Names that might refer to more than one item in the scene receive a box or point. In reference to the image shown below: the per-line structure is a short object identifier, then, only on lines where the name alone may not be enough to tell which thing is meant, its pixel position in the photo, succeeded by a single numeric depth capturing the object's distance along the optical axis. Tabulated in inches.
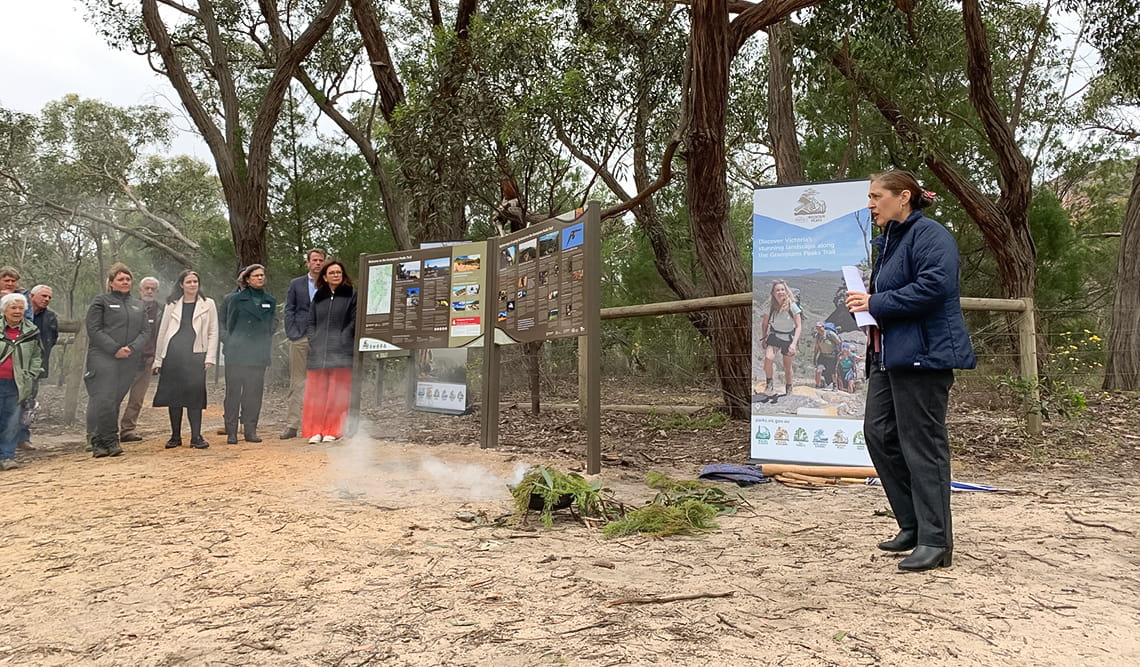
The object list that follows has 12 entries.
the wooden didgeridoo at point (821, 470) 210.1
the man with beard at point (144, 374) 283.9
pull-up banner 219.1
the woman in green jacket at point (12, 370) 246.4
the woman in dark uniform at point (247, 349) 289.7
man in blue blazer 305.0
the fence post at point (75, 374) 343.6
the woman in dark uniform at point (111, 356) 261.1
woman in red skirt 296.7
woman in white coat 273.1
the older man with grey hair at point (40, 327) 276.6
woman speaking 123.9
